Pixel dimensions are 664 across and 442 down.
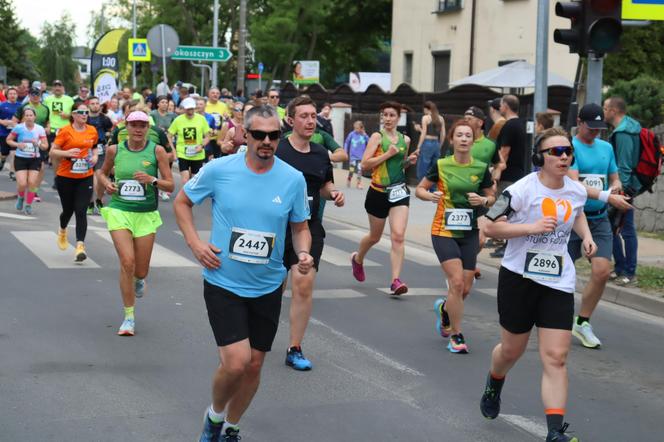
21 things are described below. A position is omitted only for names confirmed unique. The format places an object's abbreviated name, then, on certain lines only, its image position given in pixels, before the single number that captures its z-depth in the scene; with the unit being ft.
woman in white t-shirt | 19.93
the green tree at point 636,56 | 90.17
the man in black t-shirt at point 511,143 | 44.16
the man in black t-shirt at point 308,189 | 25.49
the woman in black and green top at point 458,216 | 27.68
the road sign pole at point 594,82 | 39.22
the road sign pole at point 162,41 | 89.64
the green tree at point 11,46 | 271.69
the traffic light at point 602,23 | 37.68
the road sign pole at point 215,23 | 122.01
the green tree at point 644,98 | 71.10
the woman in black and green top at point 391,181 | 34.58
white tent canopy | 82.02
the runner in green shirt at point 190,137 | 62.90
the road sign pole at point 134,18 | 224.27
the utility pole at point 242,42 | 109.70
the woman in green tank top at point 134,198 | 28.94
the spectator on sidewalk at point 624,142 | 35.81
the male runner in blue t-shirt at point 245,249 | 17.93
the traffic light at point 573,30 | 38.14
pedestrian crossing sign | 116.16
